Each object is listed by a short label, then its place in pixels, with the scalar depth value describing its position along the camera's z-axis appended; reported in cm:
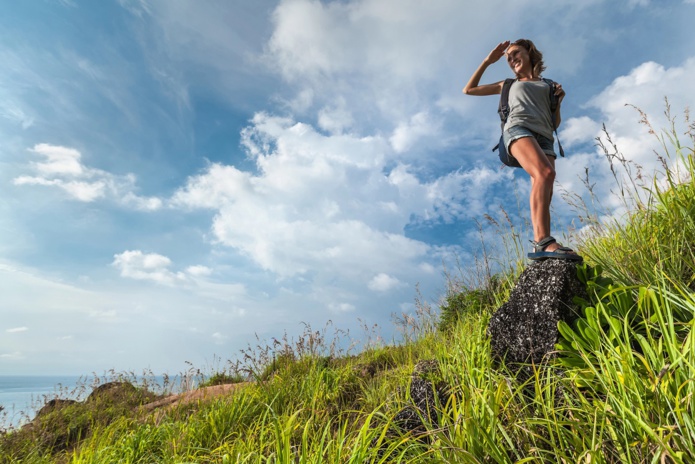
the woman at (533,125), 372
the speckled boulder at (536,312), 315
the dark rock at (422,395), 330
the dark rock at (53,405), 738
